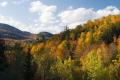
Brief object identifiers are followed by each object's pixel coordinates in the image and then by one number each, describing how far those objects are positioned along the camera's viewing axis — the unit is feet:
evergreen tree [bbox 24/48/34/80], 144.67
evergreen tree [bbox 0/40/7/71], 147.24
